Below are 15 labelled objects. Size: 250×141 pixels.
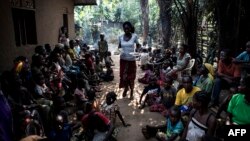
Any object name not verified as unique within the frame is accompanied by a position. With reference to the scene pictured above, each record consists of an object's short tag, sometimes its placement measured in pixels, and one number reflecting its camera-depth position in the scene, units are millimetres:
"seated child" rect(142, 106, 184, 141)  2812
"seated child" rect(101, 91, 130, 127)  3580
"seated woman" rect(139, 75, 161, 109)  4523
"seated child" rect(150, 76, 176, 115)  4012
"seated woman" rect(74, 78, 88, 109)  4019
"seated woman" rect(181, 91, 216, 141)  2365
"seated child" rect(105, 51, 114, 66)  7907
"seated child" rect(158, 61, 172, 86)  4856
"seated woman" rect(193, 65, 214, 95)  3883
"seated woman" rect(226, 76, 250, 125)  2391
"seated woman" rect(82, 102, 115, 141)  2815
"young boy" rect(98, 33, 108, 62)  7870
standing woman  4603
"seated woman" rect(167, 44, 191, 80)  4597
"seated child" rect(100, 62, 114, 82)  6552
